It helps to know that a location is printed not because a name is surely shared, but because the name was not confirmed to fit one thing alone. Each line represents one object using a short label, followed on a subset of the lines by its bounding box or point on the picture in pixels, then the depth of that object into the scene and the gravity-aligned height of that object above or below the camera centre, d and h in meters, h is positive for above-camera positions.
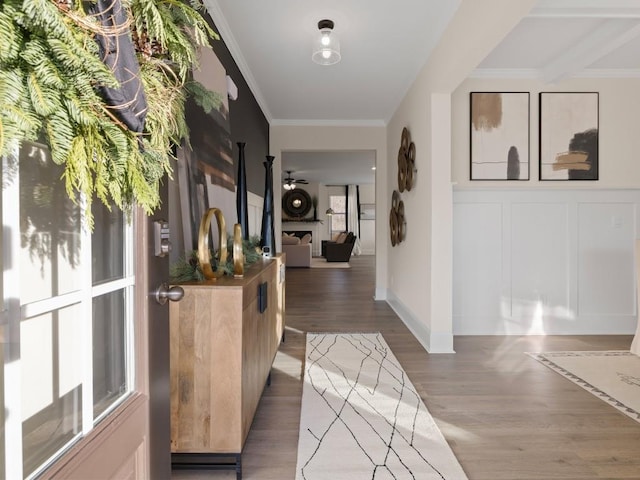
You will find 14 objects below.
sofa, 9.57 -0.54
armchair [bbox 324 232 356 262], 10.74 -0.47
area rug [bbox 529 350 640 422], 2.27 -1.03
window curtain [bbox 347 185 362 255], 13.31 +0.88
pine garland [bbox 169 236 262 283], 1.60 -0.15
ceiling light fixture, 2.66 +1.40
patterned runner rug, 1.60 -1.02
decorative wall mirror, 12.66 +1.10
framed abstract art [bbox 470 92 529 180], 3.59 +0.97
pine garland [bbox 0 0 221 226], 0.42 +0.19
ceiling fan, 10.11 +1.48
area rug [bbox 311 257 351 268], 9.89 -0.85
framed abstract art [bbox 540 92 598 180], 3.62 +0.94
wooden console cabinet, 1.47 -0.54
